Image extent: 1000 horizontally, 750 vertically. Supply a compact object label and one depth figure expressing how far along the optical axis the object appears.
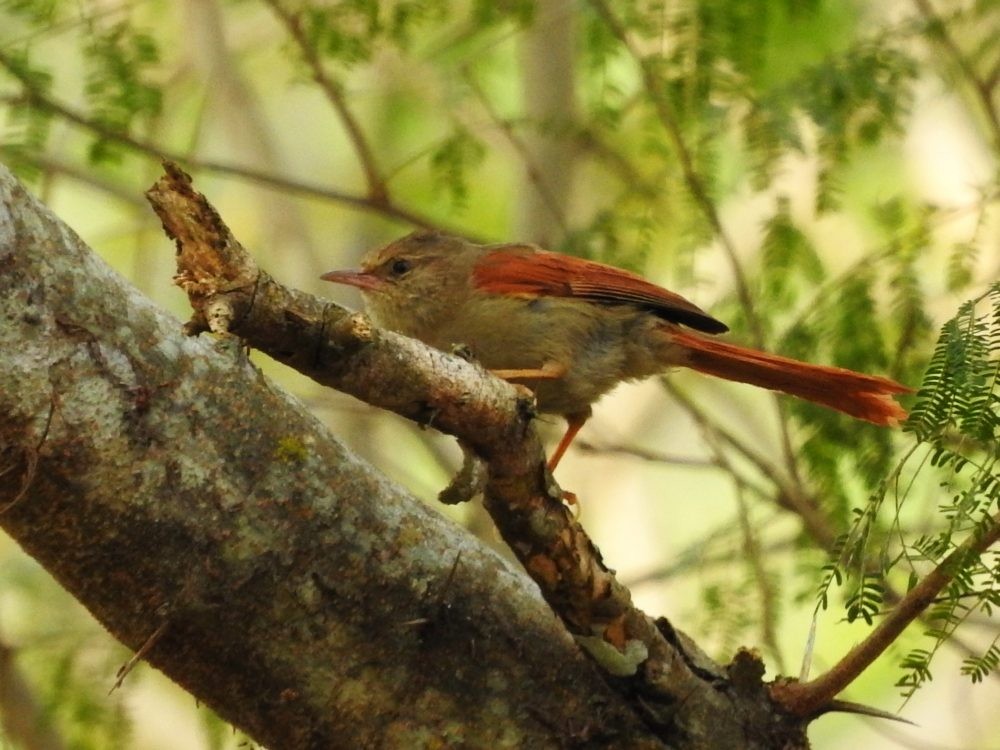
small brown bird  8.79
